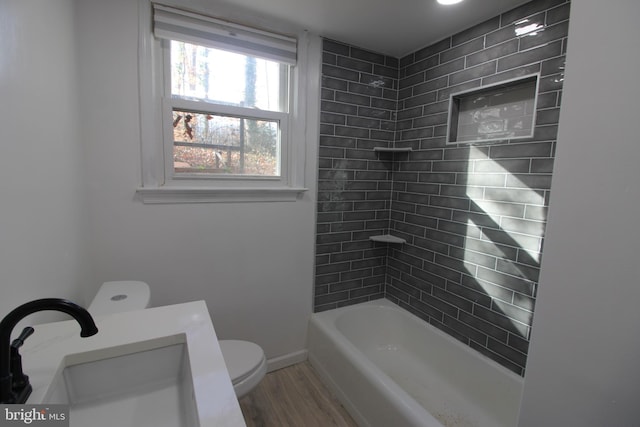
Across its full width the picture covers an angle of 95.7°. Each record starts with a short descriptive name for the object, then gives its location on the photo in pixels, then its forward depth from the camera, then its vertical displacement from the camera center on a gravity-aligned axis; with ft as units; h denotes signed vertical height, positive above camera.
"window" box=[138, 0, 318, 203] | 5.38 +1.32
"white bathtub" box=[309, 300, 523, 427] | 5.16 -4.02
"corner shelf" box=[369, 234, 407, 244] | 7.77 -1.57
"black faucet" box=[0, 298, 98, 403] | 1.90 -1.14
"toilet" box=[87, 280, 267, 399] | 4.17 -3.15
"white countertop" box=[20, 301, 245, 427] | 2.08 -1.63
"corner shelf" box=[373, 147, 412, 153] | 7.36 +0.81
